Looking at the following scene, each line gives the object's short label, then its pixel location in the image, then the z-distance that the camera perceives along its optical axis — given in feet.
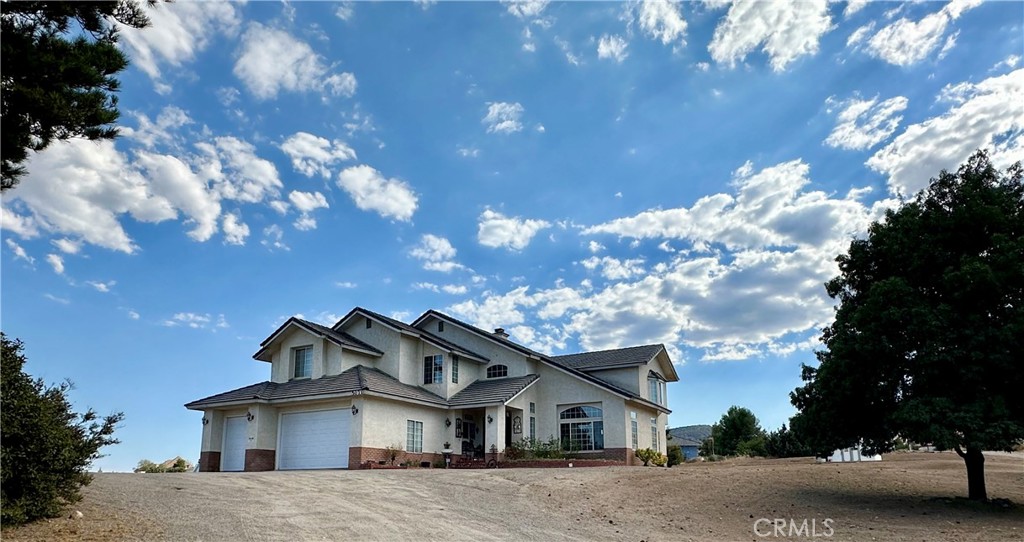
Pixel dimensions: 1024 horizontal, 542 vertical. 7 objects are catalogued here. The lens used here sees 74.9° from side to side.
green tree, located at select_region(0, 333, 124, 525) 29.58
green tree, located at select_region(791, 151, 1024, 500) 51.60
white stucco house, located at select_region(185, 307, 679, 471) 86.07
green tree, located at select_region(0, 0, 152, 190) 28.55
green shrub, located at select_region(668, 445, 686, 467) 113.74
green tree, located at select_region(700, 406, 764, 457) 177.27
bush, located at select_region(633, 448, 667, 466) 98.27
